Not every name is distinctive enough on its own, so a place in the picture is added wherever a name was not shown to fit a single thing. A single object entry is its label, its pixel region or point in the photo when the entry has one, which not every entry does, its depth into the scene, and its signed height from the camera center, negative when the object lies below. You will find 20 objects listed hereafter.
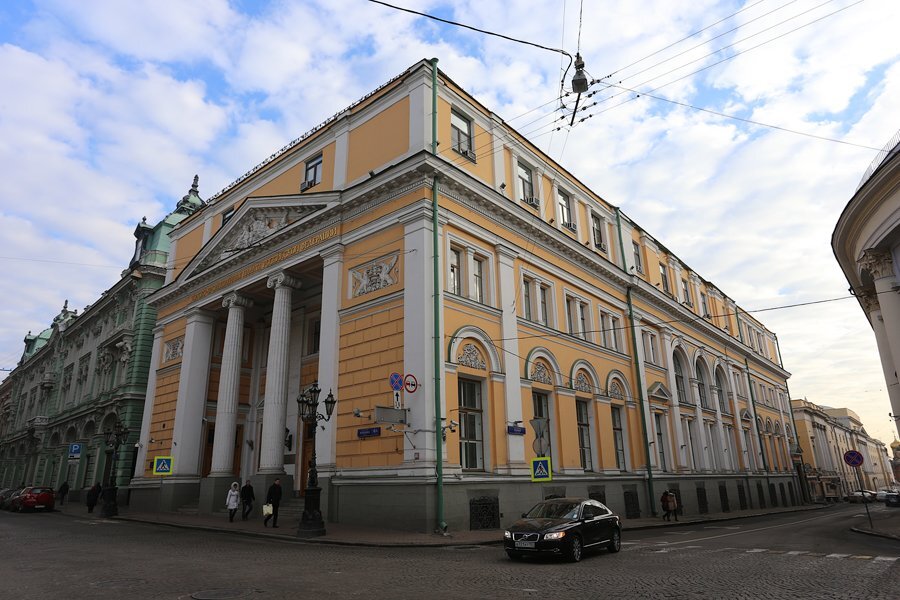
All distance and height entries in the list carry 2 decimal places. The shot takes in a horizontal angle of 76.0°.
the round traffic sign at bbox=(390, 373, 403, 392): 17.08 +2.91
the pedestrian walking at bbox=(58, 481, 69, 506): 33.22 -0.10
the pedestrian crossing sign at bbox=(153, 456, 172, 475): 25.05 +1.02
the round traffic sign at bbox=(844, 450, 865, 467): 20.08 +0.65
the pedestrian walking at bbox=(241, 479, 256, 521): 20.08 -0.39
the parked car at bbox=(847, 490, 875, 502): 57.83 -1.90
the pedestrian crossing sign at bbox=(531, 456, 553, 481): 16.84 +0.38
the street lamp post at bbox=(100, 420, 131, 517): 24.00 -0.39
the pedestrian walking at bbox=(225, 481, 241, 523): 19.98 -0.45
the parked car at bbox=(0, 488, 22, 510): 31.00 -0.33
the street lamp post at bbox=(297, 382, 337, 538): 15.26 -0.66
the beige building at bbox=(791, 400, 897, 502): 66.81 +3.60
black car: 11.23 -0.93
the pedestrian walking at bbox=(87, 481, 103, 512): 26.73 -0.31
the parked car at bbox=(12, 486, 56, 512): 28.75 -0.40
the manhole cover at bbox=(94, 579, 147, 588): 8.43 -1.32
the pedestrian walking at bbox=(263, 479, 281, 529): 17.95 -0.31
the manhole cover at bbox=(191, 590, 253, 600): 7.51 -1.36
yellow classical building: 18.02 +5.92
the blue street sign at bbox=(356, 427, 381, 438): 17.88 +1.60
